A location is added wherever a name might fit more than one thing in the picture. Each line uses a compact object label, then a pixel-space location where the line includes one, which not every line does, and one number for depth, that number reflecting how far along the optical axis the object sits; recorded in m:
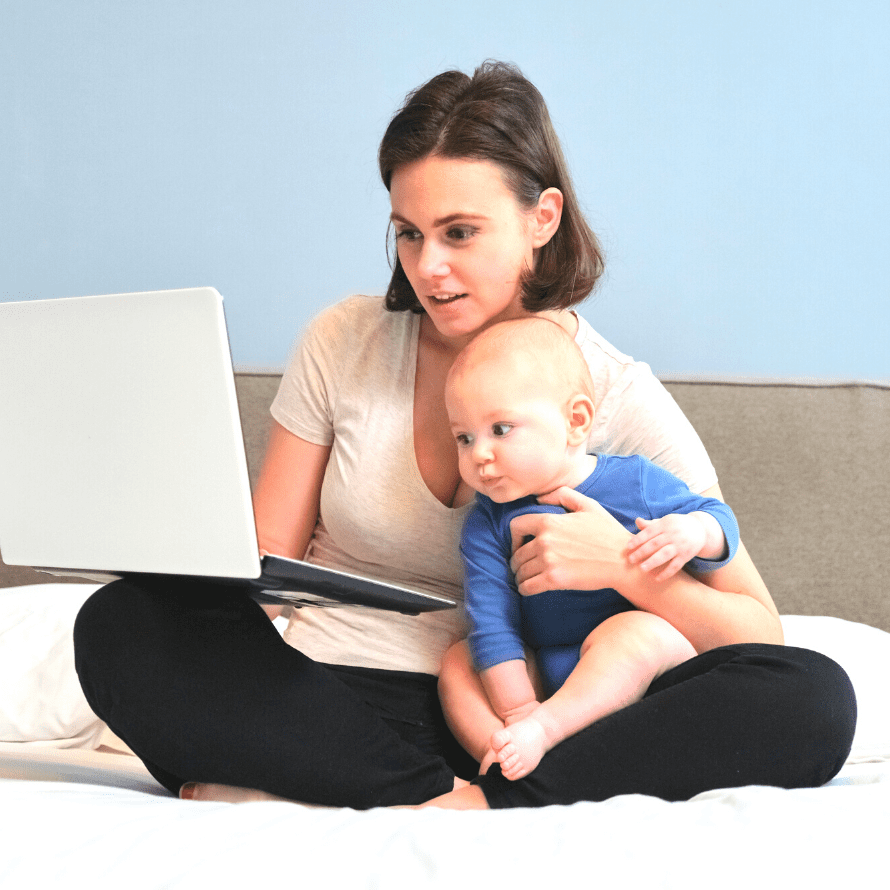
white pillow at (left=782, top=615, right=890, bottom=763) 1.20
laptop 0.76
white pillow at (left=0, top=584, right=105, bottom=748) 1.25
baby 1.02
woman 0.93
